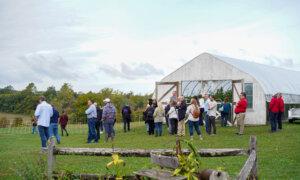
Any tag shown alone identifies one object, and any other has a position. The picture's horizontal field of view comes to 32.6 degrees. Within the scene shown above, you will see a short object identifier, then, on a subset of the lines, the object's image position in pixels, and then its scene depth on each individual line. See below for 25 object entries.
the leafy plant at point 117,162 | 7.67
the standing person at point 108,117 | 22.84
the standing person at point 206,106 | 25.01
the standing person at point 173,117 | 25.79
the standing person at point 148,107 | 28.11
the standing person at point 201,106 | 28.99
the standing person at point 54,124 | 22.30
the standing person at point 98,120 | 24.78
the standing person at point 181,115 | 23.70
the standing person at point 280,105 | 25.41
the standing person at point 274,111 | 25.33
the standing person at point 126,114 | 30.21
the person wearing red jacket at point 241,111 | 24.06
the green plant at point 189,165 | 6.70
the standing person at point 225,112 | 30.69
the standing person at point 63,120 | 30.41
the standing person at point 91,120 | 22.95
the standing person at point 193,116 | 21.49
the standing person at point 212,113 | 24.38
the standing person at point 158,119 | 25.65
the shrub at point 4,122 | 46.34
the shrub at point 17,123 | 46.41
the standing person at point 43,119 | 18.23
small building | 33.66
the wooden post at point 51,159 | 9.38
